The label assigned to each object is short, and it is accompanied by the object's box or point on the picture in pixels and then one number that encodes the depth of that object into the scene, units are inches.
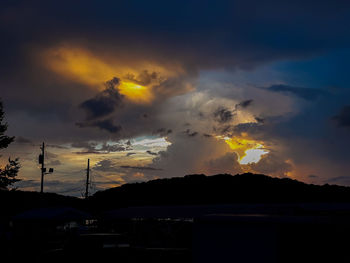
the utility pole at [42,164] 1843.0
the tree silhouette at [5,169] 1692.9
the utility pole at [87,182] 2729.3
